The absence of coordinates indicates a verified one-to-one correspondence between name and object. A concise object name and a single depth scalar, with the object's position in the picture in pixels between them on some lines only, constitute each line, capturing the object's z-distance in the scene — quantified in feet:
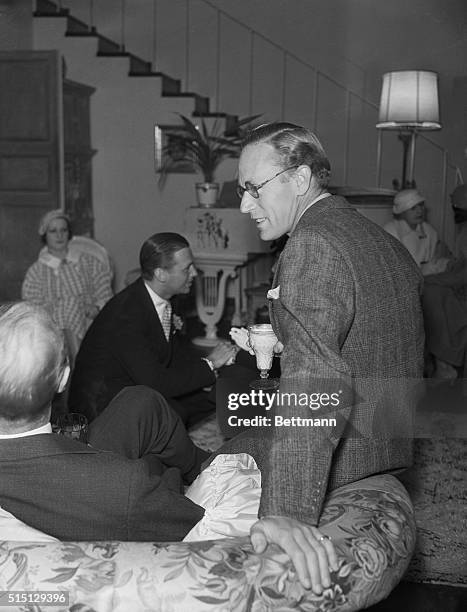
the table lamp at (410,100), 18.52
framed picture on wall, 24.47
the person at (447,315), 14.42
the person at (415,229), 18.97
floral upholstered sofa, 3.68
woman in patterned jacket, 15.98
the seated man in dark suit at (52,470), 4.42
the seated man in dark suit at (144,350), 10.49
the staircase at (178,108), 24.22
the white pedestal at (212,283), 20.02
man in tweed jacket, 4.23
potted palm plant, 21.09
